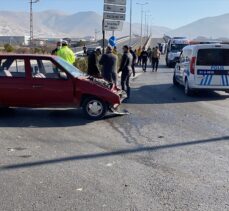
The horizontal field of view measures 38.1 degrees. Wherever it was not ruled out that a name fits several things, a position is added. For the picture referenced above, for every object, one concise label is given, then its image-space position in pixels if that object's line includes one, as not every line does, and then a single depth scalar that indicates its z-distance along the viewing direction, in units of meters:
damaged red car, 7.42
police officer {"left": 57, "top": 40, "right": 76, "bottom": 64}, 9.72
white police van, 10.82
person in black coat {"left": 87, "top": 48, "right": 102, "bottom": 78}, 9.80
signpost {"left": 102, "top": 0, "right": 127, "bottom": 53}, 13.24
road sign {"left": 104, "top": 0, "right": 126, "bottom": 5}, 13.25
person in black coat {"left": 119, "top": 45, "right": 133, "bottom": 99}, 10.19
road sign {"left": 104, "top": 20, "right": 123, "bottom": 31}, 13.52
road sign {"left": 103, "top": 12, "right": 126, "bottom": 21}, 13.31
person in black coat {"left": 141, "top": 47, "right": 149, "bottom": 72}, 21.98
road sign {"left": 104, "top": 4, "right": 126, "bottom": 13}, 13.22
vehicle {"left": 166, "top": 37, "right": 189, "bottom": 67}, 26.68
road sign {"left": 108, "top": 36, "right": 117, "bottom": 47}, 12.24
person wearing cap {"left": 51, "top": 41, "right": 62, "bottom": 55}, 10.21
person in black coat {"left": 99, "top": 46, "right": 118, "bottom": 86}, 9.56
